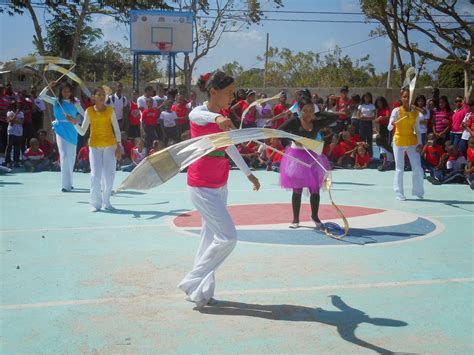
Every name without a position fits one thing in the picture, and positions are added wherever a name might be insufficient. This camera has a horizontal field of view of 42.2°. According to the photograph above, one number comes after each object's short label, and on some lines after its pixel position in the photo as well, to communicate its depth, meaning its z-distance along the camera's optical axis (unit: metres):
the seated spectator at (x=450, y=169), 15.01
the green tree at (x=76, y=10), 22.19
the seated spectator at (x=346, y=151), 18.09
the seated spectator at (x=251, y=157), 17.83
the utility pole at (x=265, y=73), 51.88
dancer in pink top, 5.65
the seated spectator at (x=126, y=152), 17.61
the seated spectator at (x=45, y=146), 17.50
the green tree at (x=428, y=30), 24.27
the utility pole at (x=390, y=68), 38.47
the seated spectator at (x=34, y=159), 16.84
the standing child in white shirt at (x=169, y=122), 18.47
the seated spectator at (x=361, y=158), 18.06
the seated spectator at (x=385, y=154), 17.60
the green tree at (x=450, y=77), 42.28
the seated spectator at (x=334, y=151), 18.17
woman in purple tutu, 9.00
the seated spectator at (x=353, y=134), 18.42
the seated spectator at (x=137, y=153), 16.75
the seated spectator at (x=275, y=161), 17.12
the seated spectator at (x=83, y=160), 17.08
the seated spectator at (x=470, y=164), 14.28
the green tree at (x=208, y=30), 31.41
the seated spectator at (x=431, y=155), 16.72
